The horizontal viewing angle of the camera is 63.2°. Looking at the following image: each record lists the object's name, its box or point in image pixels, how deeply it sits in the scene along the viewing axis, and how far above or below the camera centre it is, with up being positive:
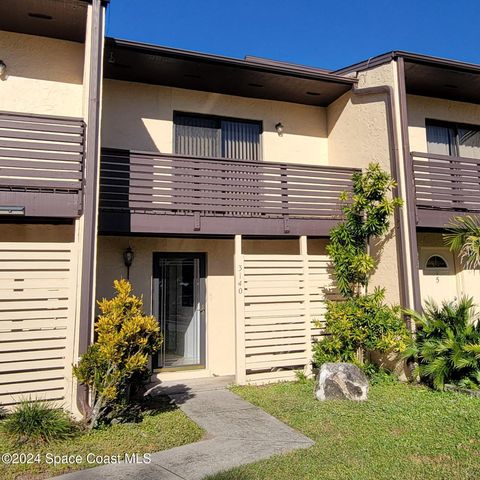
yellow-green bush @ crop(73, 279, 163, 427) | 5.06 -0.89
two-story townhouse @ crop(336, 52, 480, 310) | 7.71 +2.62
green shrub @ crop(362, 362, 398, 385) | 7.14 -1.75
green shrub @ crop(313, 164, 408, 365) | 7.14 -0.02
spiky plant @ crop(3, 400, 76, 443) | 4.67 -1.68
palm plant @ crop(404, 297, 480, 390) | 6.48 -1.14
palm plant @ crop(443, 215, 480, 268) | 7.31 +0.92
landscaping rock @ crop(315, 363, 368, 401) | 6.11 -1.61
